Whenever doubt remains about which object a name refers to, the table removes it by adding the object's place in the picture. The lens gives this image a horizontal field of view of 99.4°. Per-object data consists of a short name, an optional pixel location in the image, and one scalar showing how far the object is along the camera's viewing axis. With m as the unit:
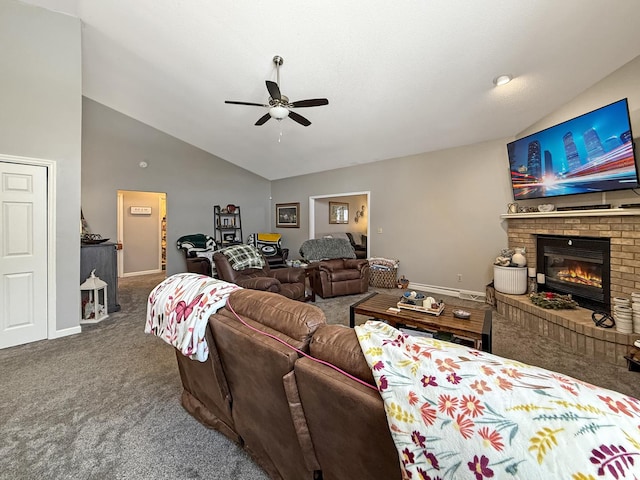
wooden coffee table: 2.05
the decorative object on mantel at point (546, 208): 3.33
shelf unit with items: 6.72
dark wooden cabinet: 3.67
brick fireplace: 2.44
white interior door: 2.72
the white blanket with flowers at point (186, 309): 1.33
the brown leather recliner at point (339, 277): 4.42
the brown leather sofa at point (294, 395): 0.80
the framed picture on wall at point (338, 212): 7.43
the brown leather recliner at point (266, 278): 3.23
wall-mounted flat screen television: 2.53
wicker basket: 5.07
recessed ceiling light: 2.89
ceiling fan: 2.77
